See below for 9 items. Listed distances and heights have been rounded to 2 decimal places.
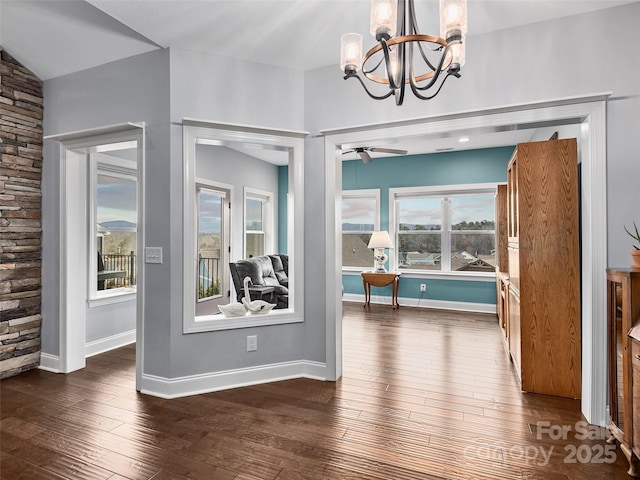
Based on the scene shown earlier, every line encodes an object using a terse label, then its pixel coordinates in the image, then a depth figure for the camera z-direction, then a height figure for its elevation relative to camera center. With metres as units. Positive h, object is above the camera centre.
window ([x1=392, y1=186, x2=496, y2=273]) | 6.13 +0.23
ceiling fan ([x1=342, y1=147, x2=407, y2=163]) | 4.48 +1.15
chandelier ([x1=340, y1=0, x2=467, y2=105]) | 1.55 +0.93
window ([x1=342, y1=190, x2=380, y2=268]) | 6.91 +0.31
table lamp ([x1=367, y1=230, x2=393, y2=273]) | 6.15 -0.06
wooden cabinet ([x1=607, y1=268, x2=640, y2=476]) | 1.84 -0.66
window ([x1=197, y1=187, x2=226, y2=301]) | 5.47 +0.03
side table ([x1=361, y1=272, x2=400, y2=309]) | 6.11 -0.67
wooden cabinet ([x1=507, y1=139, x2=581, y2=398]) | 2.78 -0.21
